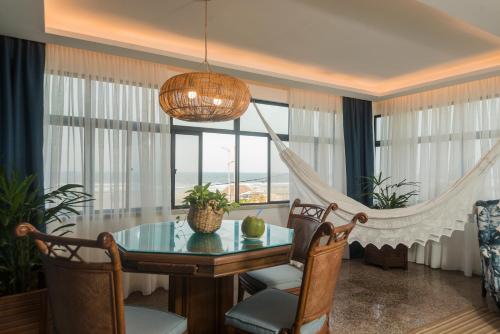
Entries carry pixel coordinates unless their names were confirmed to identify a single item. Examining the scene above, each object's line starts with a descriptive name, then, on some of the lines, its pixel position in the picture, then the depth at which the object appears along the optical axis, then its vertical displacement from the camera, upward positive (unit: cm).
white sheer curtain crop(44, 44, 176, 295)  268 +24
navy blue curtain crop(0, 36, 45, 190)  245 +44
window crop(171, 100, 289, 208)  336 +10
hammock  302 -39
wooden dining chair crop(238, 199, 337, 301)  206 -68
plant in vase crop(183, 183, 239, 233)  189 -23
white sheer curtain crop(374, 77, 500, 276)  346 +28
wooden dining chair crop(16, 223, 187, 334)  113 -42
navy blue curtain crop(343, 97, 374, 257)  427 +27
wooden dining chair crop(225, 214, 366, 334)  136 -62
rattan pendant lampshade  190 +41
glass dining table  146 -41
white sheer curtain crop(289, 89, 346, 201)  389 +40
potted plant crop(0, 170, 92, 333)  185 -61
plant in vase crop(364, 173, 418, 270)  370 -42
